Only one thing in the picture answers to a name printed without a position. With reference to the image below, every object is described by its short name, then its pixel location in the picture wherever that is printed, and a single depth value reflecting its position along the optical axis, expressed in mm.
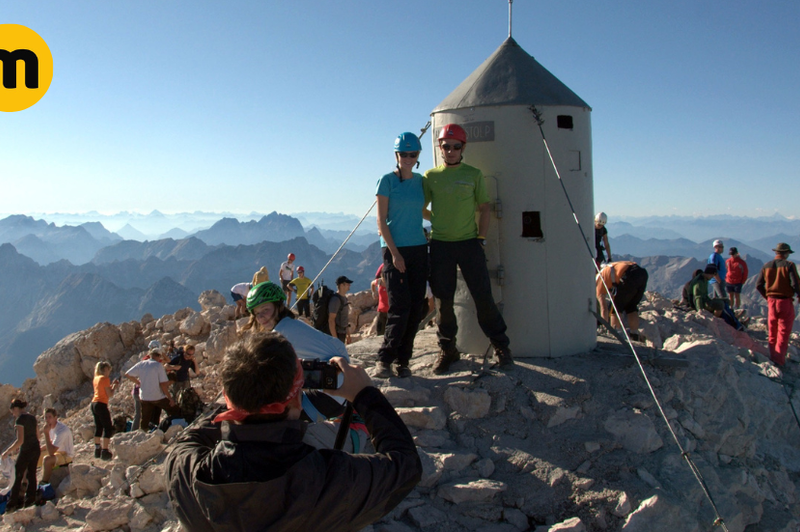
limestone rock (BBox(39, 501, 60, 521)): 5883
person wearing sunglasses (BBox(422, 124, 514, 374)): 5340
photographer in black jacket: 1927
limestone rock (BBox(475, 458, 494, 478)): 4406
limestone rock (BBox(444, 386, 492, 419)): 4957
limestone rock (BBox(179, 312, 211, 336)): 13992
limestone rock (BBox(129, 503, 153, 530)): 4770
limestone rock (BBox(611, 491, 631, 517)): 4098
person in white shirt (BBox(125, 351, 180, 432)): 8156
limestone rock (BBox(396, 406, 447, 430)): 4840
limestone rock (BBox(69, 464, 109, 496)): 6207
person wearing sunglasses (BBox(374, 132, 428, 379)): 5234
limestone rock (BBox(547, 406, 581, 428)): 4856
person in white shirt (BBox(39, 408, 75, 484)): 7773
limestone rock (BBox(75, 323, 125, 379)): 15117
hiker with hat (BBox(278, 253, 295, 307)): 14000
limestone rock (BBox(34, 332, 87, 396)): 14969
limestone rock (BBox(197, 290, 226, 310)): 16125
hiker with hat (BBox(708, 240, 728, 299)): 12866
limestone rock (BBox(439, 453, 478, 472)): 4430
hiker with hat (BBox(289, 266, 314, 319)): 13070
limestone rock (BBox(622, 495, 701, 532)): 4059
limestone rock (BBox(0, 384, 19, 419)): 14209
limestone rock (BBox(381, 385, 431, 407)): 5113
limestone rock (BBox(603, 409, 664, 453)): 4656
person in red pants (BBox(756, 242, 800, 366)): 7723
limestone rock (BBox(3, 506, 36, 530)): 5891
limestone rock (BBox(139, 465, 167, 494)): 5047
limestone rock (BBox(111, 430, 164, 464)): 5864
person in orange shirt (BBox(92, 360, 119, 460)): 8391
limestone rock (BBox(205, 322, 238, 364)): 12156
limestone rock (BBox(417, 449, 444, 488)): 4316
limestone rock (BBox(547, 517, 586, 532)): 3904
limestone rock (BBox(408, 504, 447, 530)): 4012
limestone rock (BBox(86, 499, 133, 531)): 4879
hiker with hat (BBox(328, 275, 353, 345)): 8844
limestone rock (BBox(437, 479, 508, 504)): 4191
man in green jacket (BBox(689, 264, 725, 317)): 11258
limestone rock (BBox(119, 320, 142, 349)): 15594
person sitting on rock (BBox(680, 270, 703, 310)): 11867
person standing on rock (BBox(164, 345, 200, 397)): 9289
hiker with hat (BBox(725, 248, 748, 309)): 14031
